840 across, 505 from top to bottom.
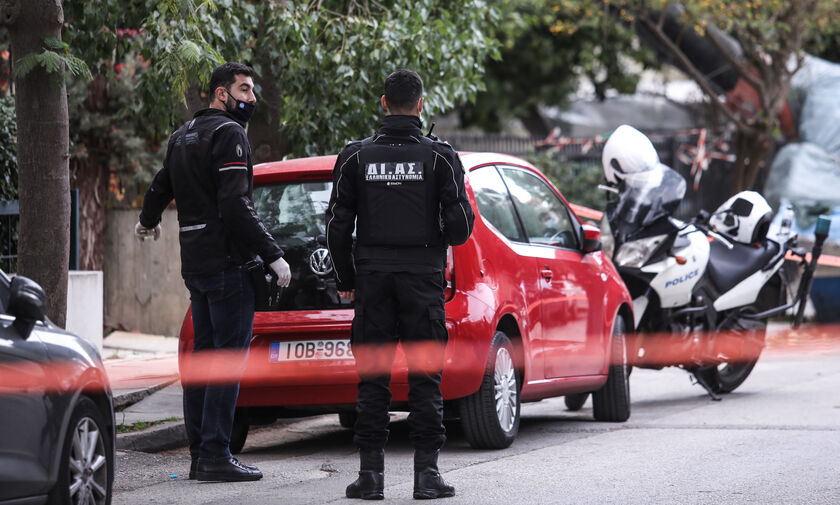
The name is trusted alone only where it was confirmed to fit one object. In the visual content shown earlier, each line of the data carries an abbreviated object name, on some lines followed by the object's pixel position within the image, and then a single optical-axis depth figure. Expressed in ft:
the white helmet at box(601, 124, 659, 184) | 69.51
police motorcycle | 68.90
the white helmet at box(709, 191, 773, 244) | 72.69
